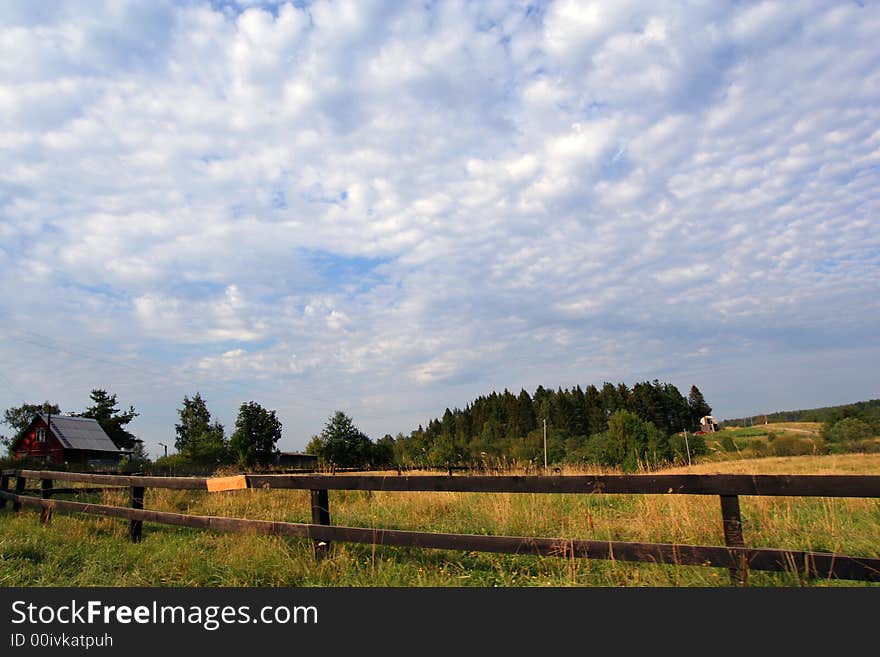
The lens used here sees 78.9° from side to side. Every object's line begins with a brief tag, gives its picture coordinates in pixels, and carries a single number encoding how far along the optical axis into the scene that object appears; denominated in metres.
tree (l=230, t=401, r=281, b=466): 66.31
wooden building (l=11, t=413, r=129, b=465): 53.56
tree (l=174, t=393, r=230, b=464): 61.78
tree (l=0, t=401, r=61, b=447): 79.94
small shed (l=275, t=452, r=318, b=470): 85.00
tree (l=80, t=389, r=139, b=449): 77.56
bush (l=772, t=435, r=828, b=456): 45.53
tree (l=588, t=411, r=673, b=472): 71.38
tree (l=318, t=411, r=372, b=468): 61.47
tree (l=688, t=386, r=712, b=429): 148.38
